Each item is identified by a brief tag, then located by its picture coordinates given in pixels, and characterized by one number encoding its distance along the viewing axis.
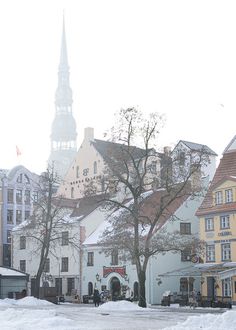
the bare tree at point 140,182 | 48.75
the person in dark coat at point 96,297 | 52.19
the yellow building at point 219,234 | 54.34
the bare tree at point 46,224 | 59.38
